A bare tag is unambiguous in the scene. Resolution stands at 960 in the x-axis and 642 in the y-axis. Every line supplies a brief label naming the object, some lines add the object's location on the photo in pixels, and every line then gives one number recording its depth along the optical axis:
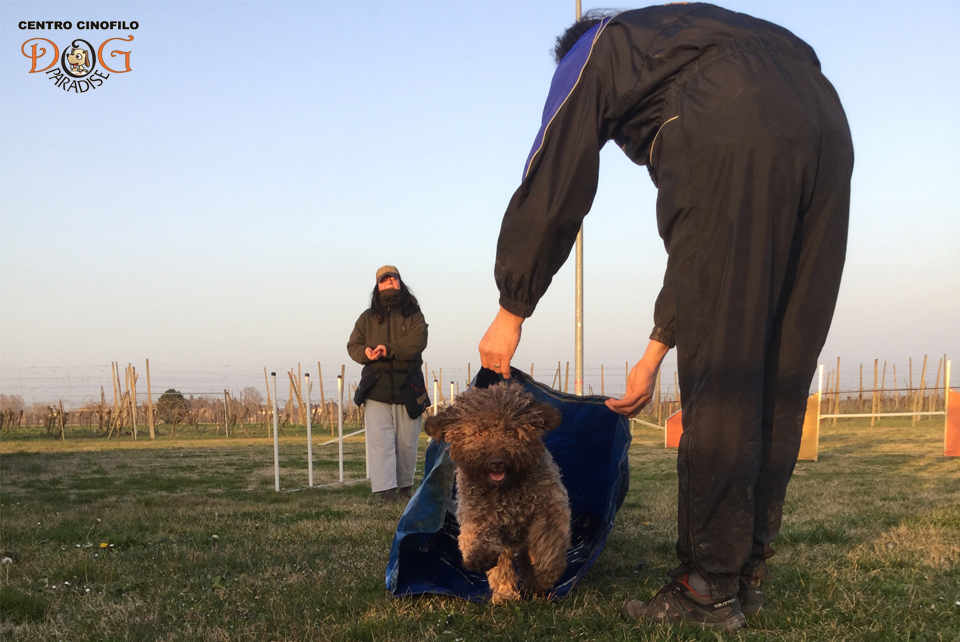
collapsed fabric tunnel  3.50
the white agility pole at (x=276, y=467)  9.69
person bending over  2.48
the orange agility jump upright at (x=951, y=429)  14.22
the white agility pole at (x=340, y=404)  9.97
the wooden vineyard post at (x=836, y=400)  30.47
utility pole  12.59
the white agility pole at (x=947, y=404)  13.80
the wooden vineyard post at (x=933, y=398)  32.94
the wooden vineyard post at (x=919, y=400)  30.81
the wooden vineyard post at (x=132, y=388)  29.66
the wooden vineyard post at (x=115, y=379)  31.25
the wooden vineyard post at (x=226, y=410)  29.88
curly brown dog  3.45
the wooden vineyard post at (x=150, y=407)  28.80
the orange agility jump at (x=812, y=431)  14.05
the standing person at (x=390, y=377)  8.05
